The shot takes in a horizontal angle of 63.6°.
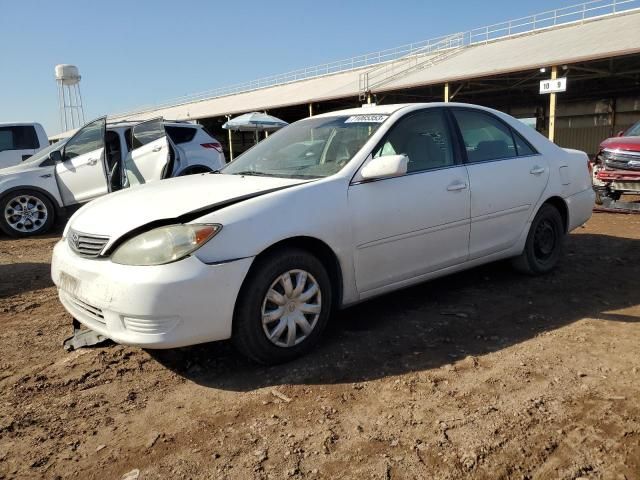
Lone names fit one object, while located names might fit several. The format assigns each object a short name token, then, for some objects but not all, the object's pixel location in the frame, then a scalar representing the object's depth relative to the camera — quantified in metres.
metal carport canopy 14.81
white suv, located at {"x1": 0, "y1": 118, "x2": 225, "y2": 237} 7.63
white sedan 2.69
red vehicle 7.97
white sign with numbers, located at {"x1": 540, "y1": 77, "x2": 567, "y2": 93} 13.07
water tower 49.69
